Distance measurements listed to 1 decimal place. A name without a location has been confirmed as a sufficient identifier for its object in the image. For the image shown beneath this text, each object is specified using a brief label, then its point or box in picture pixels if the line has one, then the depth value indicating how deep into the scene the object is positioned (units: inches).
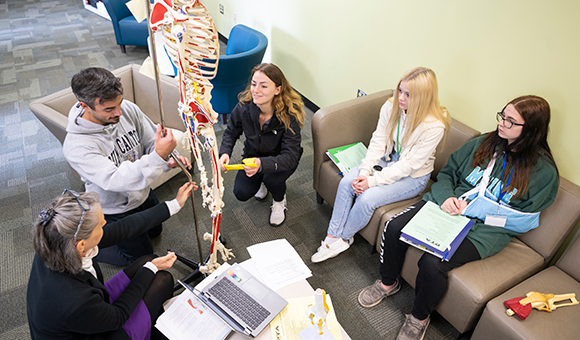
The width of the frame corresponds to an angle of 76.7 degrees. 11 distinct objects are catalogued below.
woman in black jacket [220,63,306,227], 84.4
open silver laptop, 53.2
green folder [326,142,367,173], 92.3
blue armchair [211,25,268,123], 122.7
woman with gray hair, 46.5
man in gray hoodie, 65.6
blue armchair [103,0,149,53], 179.8
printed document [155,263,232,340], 52.5
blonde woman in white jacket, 78.1
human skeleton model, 51.8
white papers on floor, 60.9
